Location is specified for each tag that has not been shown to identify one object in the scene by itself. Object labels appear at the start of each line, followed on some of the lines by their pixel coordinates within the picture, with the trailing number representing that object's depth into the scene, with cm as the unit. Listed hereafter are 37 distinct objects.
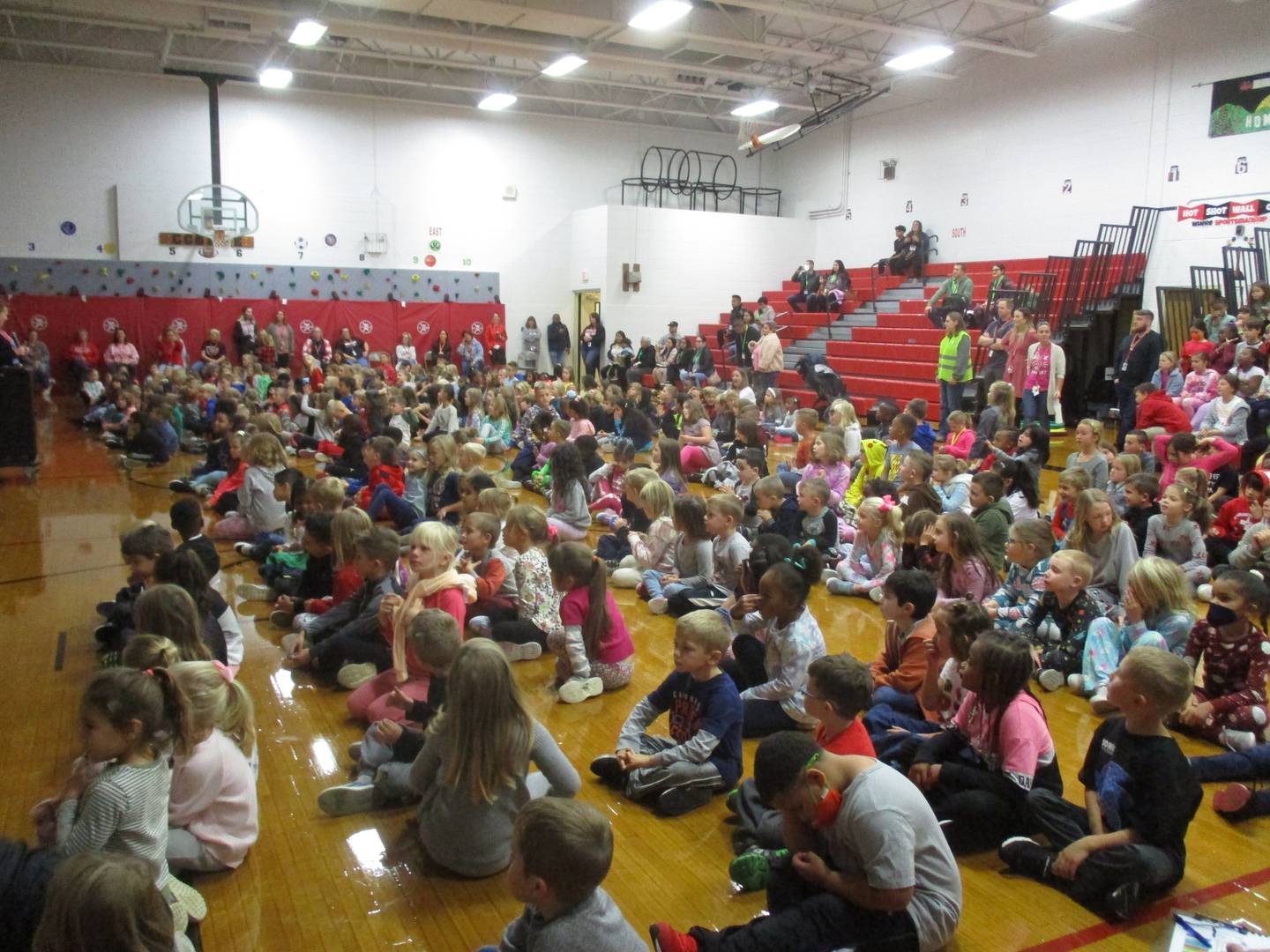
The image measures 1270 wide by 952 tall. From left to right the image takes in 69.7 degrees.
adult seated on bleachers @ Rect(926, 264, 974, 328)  1437
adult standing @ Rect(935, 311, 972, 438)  1166
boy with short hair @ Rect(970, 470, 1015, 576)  562
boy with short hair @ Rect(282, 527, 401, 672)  432
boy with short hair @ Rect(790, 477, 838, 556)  625
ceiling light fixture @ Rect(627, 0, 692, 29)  1205
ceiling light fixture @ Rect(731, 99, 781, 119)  1758
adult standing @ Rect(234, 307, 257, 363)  1730
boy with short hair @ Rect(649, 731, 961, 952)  230
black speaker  859
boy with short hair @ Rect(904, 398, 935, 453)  862
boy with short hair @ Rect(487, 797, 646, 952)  199
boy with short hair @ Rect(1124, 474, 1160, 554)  598
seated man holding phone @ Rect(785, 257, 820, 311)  1844
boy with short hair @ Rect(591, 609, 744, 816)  332
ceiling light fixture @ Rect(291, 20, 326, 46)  1265
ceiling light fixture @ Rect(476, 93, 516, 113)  1759
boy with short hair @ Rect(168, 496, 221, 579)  435
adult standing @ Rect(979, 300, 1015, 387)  1229
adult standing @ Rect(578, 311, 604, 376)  1847
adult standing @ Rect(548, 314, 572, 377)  1962
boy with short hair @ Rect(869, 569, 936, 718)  385
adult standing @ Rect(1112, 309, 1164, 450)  1086
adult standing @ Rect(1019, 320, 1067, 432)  1085
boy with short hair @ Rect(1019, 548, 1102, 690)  428
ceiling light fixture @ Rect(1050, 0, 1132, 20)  1177
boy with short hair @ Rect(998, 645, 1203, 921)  274
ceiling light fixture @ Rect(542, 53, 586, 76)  1462
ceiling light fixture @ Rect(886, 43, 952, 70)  1400
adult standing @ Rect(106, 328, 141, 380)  1625
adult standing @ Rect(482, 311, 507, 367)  1944
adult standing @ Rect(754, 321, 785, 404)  1462
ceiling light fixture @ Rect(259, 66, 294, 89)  1559
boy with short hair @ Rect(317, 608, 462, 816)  321
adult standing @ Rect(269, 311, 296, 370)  1747
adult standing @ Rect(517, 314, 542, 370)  1962
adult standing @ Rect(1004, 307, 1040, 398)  1125
